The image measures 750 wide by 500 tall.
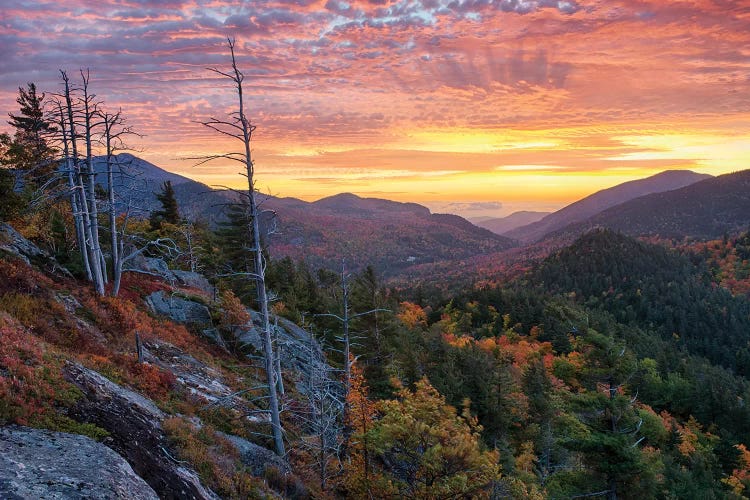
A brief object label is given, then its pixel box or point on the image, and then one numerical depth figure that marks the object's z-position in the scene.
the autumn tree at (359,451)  12.59
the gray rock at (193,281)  29.23
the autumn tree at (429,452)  10.67
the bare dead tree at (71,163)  16.83
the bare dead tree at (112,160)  17.41
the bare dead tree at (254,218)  11.39
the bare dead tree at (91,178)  17.17
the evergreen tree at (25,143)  25.26
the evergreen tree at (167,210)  42.03
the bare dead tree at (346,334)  16.72
